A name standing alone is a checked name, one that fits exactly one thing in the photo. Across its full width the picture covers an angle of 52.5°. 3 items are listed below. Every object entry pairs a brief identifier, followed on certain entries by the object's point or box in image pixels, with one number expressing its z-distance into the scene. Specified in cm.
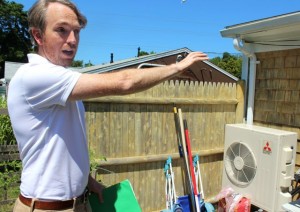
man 124
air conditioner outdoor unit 359
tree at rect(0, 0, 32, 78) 3725
